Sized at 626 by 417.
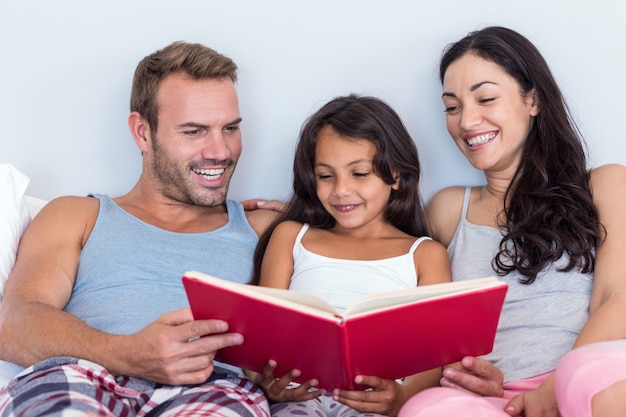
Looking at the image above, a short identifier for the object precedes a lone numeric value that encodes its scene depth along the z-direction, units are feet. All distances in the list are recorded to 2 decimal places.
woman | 5.75
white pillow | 6.28
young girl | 6.16
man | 4.75
